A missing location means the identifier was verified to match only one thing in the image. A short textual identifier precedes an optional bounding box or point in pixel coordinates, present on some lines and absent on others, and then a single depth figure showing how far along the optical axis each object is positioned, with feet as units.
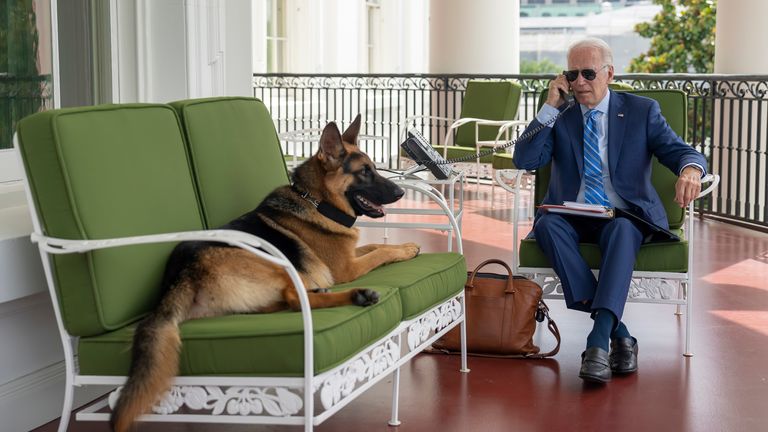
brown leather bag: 12.92
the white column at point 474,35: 36.06
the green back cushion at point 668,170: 14.43
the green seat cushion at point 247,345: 8.11
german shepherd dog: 8.11
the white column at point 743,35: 27.58
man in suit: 12.81
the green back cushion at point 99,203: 8.64
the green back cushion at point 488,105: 29.50
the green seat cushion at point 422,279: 10.25
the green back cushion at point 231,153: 10.62
